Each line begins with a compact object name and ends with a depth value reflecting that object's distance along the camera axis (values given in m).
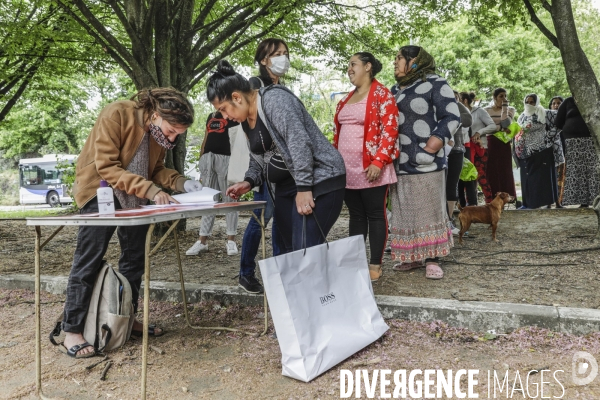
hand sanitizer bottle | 2.76
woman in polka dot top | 4.01
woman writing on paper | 2.92
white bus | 33.12
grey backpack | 3.05
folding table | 2.21
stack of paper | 2.95
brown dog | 5.61
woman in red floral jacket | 3.76
